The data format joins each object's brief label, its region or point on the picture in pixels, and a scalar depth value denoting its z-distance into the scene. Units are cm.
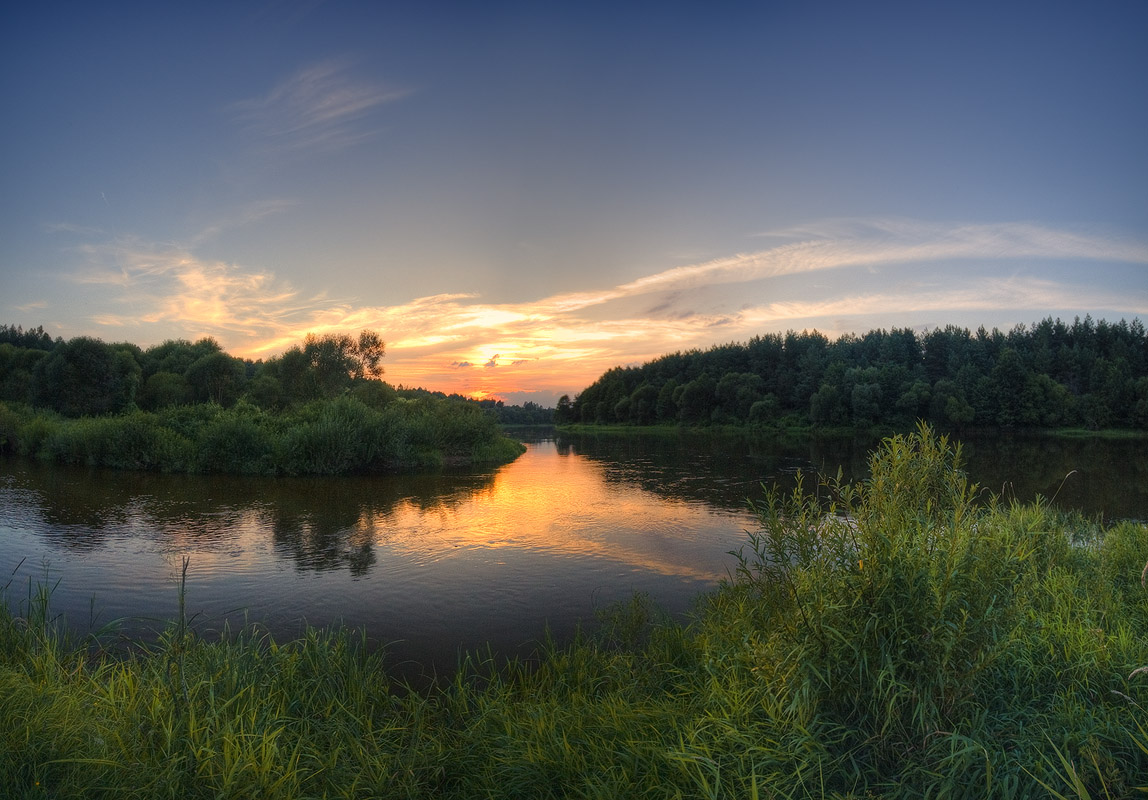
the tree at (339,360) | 4947
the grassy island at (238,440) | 2647
